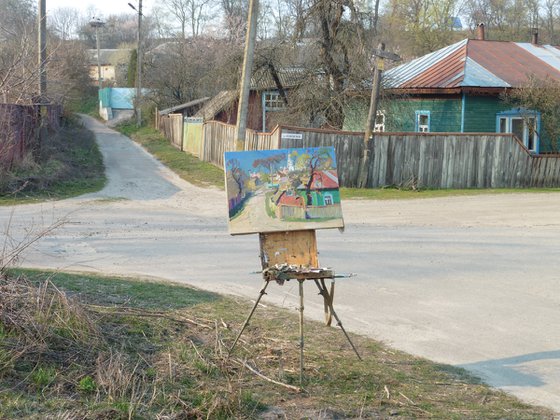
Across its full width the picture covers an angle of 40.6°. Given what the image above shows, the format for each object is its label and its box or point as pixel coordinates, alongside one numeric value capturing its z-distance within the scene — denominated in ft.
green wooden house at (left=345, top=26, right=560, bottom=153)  86.17
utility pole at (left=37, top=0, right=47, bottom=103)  81.95
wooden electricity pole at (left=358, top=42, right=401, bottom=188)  73.55
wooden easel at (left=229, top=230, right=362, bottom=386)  22.00
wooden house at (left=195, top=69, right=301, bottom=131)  96.78
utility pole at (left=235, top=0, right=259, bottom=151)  67.00
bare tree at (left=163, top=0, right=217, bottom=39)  257.14
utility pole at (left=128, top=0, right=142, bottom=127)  164.04
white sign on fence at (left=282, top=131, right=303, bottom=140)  73.15
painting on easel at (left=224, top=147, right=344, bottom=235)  21.76
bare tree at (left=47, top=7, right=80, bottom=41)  299.58
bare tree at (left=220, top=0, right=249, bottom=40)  190.39
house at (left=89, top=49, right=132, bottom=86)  268.21
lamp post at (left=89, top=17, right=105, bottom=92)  207.51
